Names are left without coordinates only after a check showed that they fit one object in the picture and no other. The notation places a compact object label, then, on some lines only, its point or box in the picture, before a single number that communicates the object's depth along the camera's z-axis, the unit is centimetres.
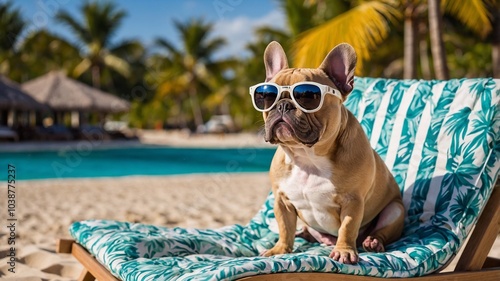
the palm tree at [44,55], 3083
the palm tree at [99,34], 3170
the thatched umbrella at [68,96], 2617
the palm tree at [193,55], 3512
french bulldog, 212
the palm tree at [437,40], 651
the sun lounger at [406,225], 208
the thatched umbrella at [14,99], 2284
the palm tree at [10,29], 3070
